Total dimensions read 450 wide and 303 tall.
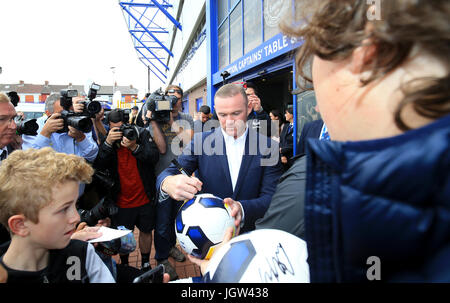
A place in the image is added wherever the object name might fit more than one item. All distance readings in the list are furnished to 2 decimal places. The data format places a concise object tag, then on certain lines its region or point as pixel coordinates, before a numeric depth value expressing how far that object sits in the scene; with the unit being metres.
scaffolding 19.75
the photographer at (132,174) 2.97
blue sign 4.42
